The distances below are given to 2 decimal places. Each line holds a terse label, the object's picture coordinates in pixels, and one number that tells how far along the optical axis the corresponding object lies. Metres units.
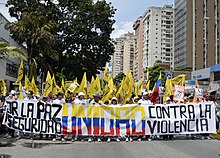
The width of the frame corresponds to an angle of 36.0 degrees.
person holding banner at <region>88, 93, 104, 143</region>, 12.77
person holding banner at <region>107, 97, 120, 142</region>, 13.20
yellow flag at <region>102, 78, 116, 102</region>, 15.62
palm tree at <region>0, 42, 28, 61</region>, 12.21
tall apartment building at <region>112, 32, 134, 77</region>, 193.43
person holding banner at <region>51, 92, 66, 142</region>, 12.31
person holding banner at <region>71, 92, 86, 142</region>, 12.60
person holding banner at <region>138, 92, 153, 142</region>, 13.12
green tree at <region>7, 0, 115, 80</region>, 36.94
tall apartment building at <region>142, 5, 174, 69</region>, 139.50
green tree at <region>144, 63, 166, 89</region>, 71.56
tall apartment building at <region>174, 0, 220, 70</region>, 87.31
